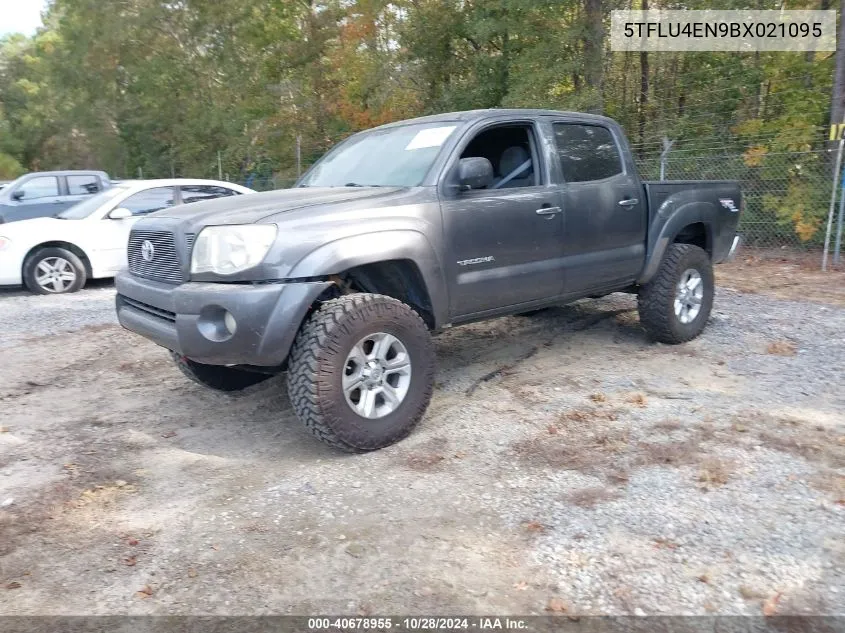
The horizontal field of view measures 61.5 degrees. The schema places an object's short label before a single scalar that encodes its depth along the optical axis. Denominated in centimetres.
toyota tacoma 372
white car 911
